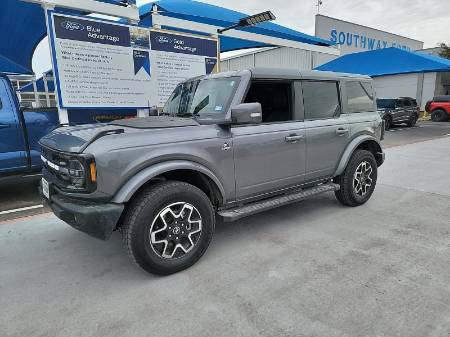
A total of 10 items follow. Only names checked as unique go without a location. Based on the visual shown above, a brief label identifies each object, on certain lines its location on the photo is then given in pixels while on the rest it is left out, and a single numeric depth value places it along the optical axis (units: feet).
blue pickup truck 17.19
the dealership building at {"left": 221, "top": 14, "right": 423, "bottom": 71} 76.33
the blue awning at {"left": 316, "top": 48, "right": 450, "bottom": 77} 47.42
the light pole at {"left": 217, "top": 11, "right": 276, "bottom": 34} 23.75
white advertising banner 19.47
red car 68.59
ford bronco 8.96
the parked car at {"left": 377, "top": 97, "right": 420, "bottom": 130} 54.75
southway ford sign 75.00
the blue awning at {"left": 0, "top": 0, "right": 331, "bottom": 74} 30.19
